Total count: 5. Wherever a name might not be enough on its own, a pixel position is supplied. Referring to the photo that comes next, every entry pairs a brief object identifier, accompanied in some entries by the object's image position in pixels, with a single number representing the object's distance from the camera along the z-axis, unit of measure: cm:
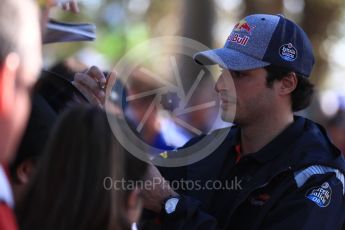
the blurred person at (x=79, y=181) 400
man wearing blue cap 601
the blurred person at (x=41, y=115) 480
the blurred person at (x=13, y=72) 341
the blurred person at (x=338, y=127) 1249
